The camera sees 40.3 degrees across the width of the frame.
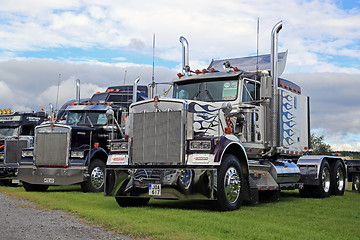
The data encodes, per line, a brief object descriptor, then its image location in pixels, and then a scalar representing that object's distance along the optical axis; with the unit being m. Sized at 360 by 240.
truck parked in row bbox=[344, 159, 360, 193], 17.64
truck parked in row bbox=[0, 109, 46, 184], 18.47
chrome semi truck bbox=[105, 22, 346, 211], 9.70
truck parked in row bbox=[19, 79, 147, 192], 15.15
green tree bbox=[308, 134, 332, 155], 66.32
